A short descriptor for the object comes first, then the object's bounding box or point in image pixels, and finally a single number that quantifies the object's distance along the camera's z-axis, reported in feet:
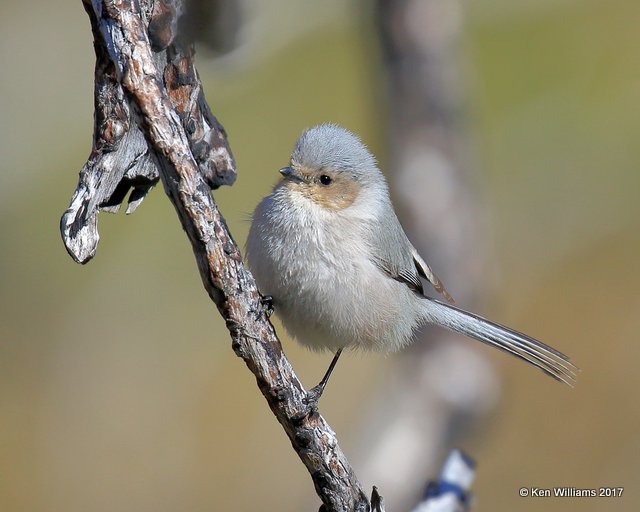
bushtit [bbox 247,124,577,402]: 14.93
